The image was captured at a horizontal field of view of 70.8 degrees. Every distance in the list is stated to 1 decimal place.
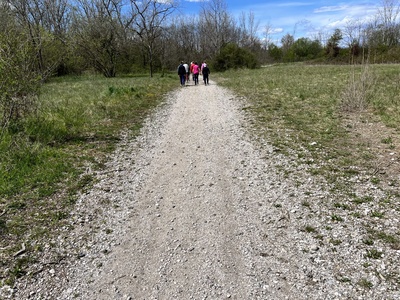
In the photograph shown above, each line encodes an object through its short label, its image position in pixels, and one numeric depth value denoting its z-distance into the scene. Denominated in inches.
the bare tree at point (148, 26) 1306.6
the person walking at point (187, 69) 786.5
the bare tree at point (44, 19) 295.6
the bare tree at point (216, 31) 2231.8
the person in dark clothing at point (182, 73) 778.1
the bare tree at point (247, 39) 2499.6
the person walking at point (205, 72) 770.2
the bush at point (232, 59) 1432.1
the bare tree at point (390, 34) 1974.3
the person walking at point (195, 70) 787.4
